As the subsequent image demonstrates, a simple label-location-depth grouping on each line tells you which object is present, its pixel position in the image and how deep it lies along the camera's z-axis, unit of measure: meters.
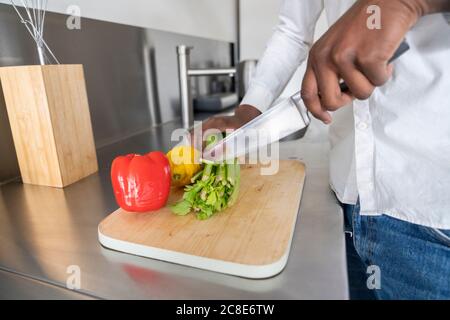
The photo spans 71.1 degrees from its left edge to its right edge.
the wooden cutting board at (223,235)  0.38
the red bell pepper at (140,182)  0.48
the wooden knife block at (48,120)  0.58
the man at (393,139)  0.35
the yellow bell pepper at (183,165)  0.60
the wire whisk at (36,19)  0.63
